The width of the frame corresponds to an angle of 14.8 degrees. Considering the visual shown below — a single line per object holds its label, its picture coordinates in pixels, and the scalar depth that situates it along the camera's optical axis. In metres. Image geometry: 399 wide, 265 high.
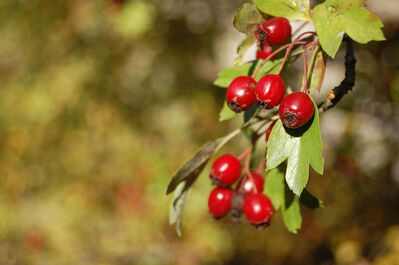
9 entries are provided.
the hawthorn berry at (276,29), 0.46
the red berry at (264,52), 0.48
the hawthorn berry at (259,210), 0.48
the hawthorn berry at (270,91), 0.45
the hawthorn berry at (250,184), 0.49
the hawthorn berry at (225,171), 0.49
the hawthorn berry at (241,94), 0.46
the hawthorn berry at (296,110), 0.44
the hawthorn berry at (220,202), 0.49
